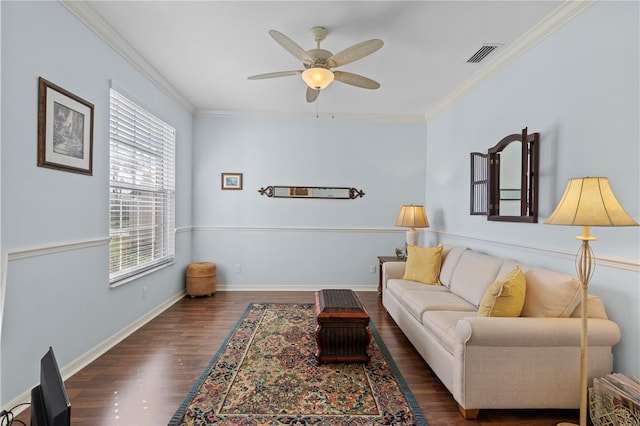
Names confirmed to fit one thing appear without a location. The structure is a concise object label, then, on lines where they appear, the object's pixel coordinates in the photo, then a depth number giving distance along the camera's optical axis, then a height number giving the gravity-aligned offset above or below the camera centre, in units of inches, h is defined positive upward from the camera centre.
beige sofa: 74.8 -34.4
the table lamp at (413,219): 168.1 -4.3
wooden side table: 177.6 -28.0
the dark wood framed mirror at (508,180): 105.6 +12.4
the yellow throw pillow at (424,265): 141.8 -24.7
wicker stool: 176.6 -40.6
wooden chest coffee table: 103.1 -41.3
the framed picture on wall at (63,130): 83.1 +22.1
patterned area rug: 77.4 -51.0
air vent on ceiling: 114.3 +60.4
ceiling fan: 92.9 +48.2
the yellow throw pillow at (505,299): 83.4 -23.2
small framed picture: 193.8 +17.7
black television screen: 32.3 -21.5
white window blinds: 118.7 +7.5
